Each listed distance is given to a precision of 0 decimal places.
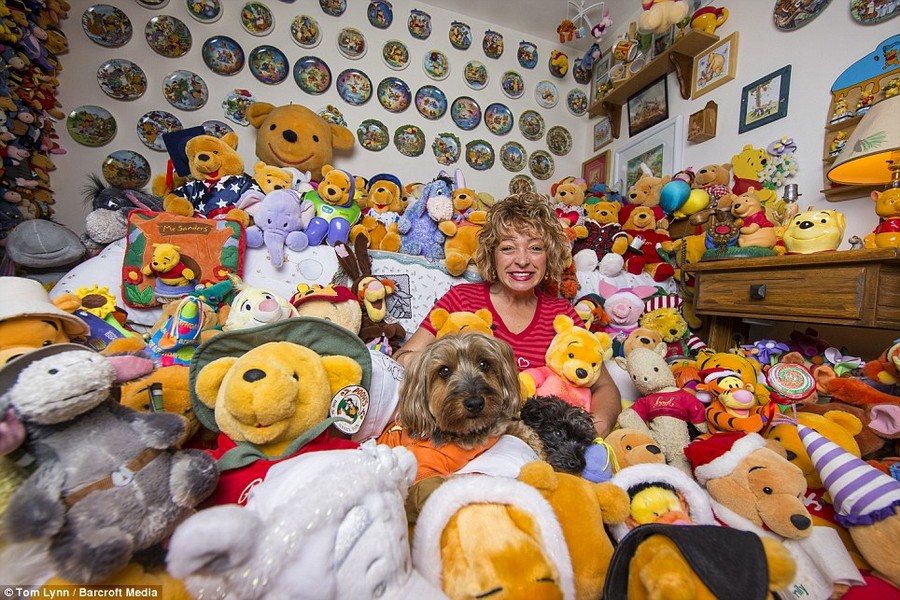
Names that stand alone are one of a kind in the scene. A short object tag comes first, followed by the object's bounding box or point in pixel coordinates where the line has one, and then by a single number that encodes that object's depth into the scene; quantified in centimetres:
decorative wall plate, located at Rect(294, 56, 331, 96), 229
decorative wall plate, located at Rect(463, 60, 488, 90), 270
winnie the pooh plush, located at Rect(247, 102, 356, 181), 190
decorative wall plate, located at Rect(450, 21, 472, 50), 264
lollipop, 106
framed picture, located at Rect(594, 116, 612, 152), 290
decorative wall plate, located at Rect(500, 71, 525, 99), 282
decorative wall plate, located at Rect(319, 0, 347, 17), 231
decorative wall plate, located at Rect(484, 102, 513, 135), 279
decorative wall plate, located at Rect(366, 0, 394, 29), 242
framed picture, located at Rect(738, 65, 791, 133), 175
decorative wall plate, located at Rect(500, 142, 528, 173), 284
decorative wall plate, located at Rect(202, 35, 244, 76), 210
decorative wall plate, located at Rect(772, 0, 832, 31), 162
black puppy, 83
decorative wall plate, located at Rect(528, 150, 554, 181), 295
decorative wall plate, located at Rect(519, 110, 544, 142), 290
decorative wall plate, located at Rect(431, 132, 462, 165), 265
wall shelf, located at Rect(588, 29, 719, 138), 207
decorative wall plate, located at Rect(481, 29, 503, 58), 273
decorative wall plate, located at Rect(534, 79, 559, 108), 294
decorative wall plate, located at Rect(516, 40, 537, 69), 285
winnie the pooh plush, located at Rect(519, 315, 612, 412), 110
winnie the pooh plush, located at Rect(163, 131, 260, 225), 163
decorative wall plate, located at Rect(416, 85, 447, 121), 259
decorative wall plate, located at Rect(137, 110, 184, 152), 198
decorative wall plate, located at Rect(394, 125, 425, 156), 255
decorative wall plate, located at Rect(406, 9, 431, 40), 253
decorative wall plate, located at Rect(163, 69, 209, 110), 202
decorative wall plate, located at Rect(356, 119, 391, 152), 244
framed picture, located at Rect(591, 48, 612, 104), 285
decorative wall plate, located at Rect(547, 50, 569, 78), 293
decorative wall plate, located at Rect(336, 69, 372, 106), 238
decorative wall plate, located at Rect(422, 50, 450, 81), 259
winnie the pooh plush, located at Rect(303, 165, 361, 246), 167
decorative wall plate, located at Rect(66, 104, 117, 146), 186
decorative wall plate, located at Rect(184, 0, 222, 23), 206
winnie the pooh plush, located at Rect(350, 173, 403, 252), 182
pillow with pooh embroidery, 128
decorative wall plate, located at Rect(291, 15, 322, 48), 227
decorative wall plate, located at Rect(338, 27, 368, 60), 238
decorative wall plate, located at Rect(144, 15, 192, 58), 199
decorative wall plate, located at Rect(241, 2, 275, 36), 217
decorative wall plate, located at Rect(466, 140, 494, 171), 274
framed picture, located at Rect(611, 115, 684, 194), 232
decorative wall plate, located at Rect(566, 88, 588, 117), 305
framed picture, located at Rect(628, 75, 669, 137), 242
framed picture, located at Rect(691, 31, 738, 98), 199
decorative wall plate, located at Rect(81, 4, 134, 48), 187
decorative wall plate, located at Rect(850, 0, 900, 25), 136
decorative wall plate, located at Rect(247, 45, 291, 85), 219
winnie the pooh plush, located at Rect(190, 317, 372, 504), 62
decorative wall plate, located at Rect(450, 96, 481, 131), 269
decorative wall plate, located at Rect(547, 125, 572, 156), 301
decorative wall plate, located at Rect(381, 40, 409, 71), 248
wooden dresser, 110
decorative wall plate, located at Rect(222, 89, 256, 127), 213
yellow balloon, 197
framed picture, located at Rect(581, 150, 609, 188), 290
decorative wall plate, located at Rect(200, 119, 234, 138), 207
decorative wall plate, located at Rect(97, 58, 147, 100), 191
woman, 136
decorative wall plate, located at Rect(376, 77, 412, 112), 249
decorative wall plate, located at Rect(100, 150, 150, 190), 192
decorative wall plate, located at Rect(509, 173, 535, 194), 247
